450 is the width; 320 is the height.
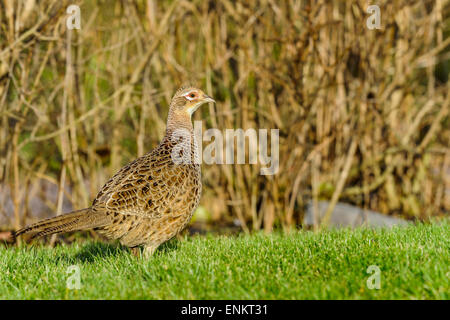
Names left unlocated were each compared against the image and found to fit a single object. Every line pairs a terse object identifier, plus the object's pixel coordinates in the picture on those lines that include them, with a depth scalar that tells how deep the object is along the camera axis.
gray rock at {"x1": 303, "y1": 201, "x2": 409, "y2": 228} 8.68
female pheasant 4.97
